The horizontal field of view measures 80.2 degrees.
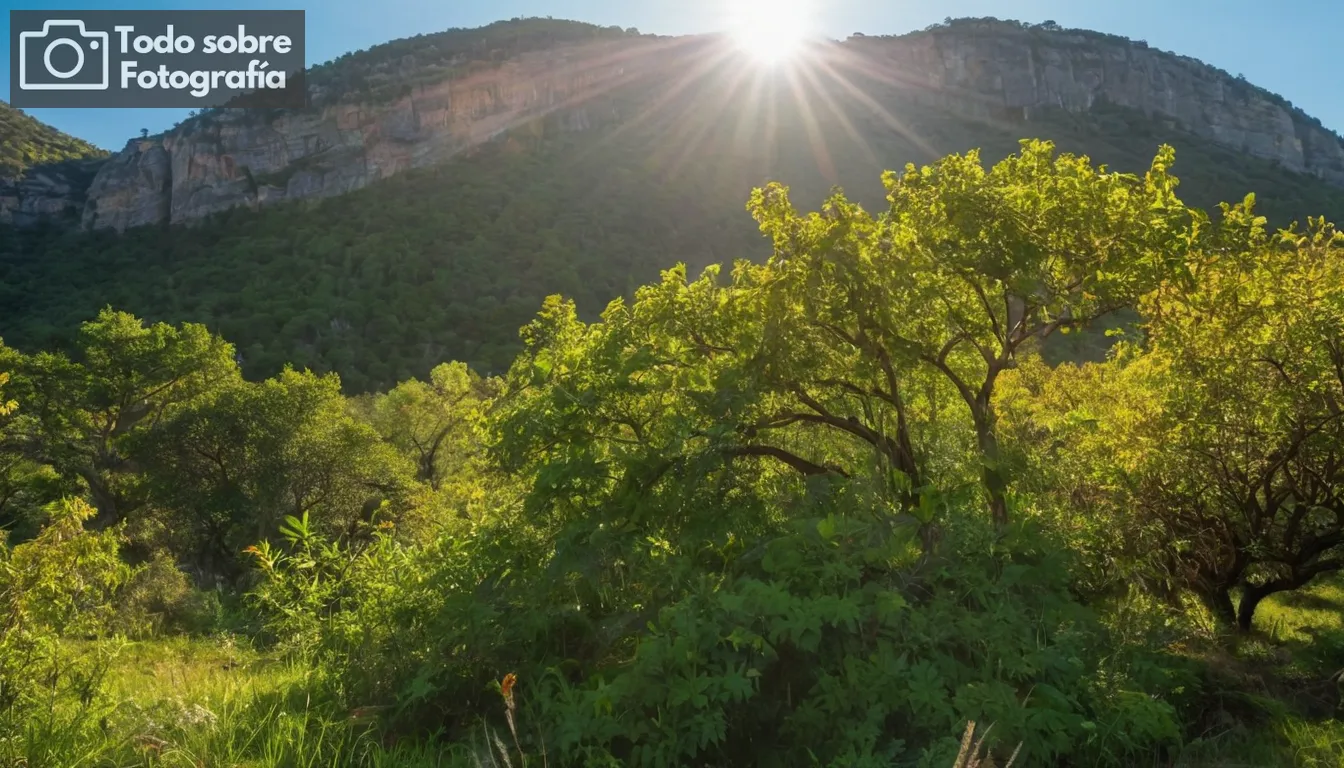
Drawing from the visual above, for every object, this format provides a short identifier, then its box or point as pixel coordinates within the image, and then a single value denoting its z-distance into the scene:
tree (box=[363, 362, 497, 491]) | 27.72
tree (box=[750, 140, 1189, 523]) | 6.13
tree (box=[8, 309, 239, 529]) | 22.72
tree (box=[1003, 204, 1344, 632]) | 6.69
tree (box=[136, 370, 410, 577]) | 22.02
